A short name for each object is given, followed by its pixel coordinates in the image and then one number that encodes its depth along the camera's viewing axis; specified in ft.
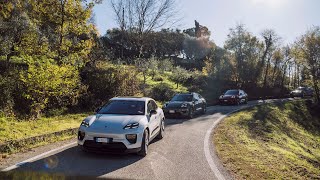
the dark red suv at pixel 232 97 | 106.52
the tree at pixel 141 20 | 107.24
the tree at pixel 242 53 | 166.61
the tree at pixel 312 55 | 149.69
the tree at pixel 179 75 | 141.69
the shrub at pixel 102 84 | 66.95
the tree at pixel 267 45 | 188.03
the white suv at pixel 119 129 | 29.96
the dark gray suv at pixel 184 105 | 66.03
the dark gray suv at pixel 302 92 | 177.58
